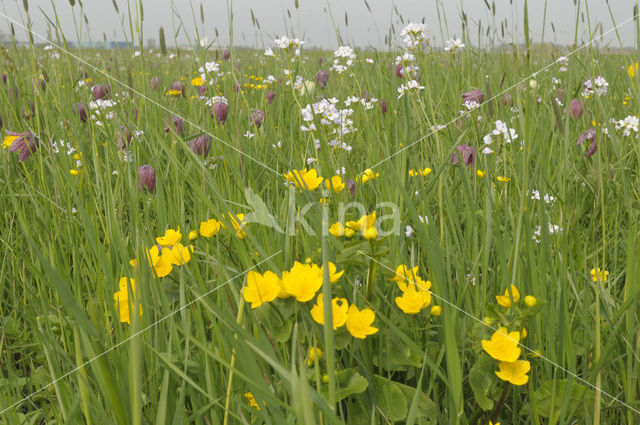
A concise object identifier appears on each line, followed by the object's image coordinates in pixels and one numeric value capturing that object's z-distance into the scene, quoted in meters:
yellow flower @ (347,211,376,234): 0.73
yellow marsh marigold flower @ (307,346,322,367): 0.63
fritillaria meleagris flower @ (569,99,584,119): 1.88
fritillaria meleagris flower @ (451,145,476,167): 1.37
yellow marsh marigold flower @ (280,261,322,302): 0.60
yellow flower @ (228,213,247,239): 0.83
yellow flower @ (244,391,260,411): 0.69
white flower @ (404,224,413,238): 1.10
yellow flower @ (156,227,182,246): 0.80
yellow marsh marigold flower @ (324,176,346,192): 0.95
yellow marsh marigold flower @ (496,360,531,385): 0.63
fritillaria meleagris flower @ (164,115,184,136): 1.90
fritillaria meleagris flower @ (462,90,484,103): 1.75
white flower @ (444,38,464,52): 1.94
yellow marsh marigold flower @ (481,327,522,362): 0.62
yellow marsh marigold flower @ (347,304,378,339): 0.63
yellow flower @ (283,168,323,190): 0.90
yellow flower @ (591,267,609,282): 0.92
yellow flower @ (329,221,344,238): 0.76
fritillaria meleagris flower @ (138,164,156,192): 1.37
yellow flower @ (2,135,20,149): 1.64
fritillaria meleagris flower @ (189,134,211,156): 1.52
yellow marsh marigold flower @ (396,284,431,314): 0.71
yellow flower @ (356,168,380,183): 1.04
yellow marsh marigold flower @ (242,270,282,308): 0.62
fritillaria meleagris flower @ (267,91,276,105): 2.42
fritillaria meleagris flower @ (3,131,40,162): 1.59
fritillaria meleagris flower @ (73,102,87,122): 1.96
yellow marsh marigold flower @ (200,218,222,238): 0.84
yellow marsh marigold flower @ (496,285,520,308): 0.67
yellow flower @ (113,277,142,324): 0.72
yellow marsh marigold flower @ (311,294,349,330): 0.60
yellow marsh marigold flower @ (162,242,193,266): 0.75
